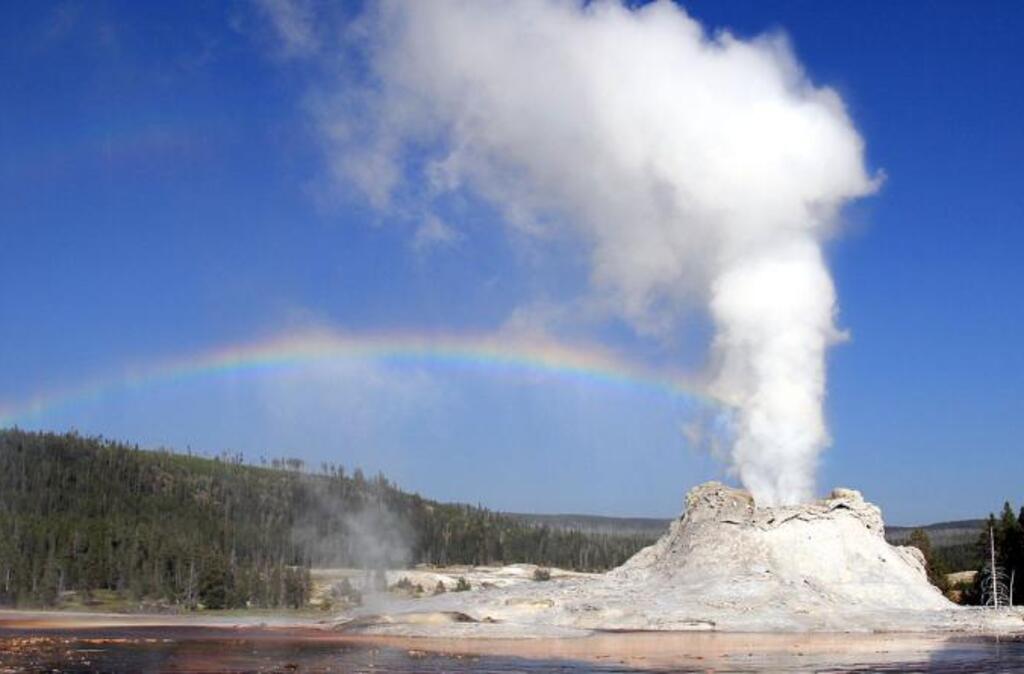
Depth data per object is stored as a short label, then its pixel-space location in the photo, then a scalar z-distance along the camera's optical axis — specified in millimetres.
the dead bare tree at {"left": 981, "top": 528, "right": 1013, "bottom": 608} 75500
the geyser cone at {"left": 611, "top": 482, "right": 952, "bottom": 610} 56219
